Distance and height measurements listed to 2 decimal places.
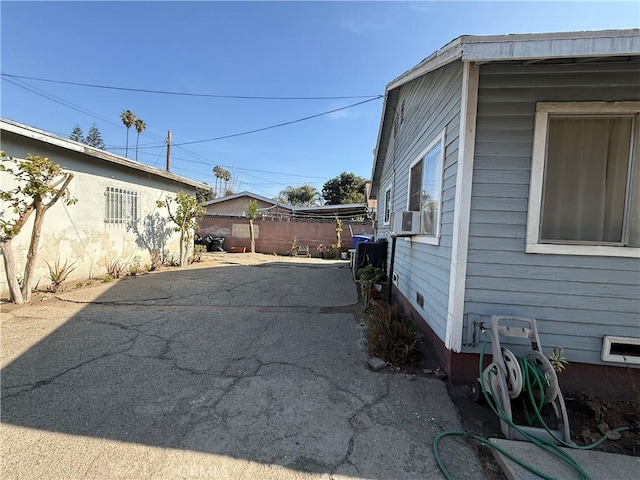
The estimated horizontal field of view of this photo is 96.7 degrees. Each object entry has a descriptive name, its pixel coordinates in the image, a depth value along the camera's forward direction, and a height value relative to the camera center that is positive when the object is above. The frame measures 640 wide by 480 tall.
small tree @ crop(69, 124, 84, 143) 49.16 +14.19
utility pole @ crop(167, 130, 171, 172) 17.68 +4.28
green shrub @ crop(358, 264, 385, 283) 5.18 -0.87
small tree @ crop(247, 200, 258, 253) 13.60 +0.25
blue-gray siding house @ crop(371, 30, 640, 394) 2.38 +0.24
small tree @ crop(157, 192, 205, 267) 9.44 +0.17
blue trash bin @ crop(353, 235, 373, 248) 10.45 -0.43
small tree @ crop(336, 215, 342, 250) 14.40 -0.36
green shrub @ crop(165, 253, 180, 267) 9.70 -1.42
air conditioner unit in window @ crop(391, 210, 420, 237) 3.88 +0.07
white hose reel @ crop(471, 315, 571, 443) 1.94 -1.05
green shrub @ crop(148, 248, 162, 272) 8.63 -1.30
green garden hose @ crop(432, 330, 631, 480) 1.69 -1.35
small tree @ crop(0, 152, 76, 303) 4.66 +0.19
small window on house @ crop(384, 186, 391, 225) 7.12 +0.64
